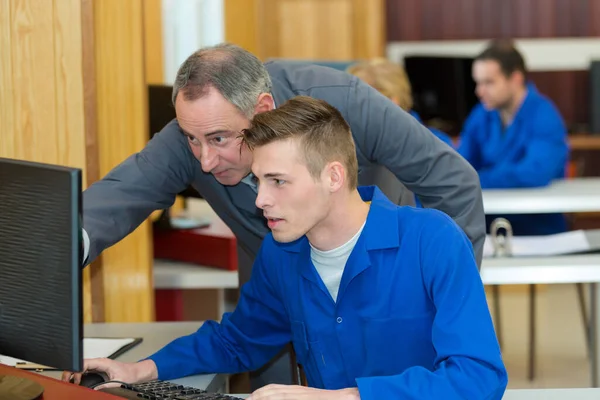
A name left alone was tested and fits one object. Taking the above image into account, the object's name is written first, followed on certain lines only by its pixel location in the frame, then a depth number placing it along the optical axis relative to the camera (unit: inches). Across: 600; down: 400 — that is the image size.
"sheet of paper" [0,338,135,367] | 121.3
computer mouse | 106.3
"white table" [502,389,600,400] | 107.1
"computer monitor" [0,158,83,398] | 82.3
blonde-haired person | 227.8
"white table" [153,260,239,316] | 185.5
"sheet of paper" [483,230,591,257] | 196.2
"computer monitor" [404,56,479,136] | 398.0
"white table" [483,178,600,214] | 236.6
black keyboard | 98.2
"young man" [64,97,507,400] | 93.5
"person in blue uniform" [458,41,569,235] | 265.3
